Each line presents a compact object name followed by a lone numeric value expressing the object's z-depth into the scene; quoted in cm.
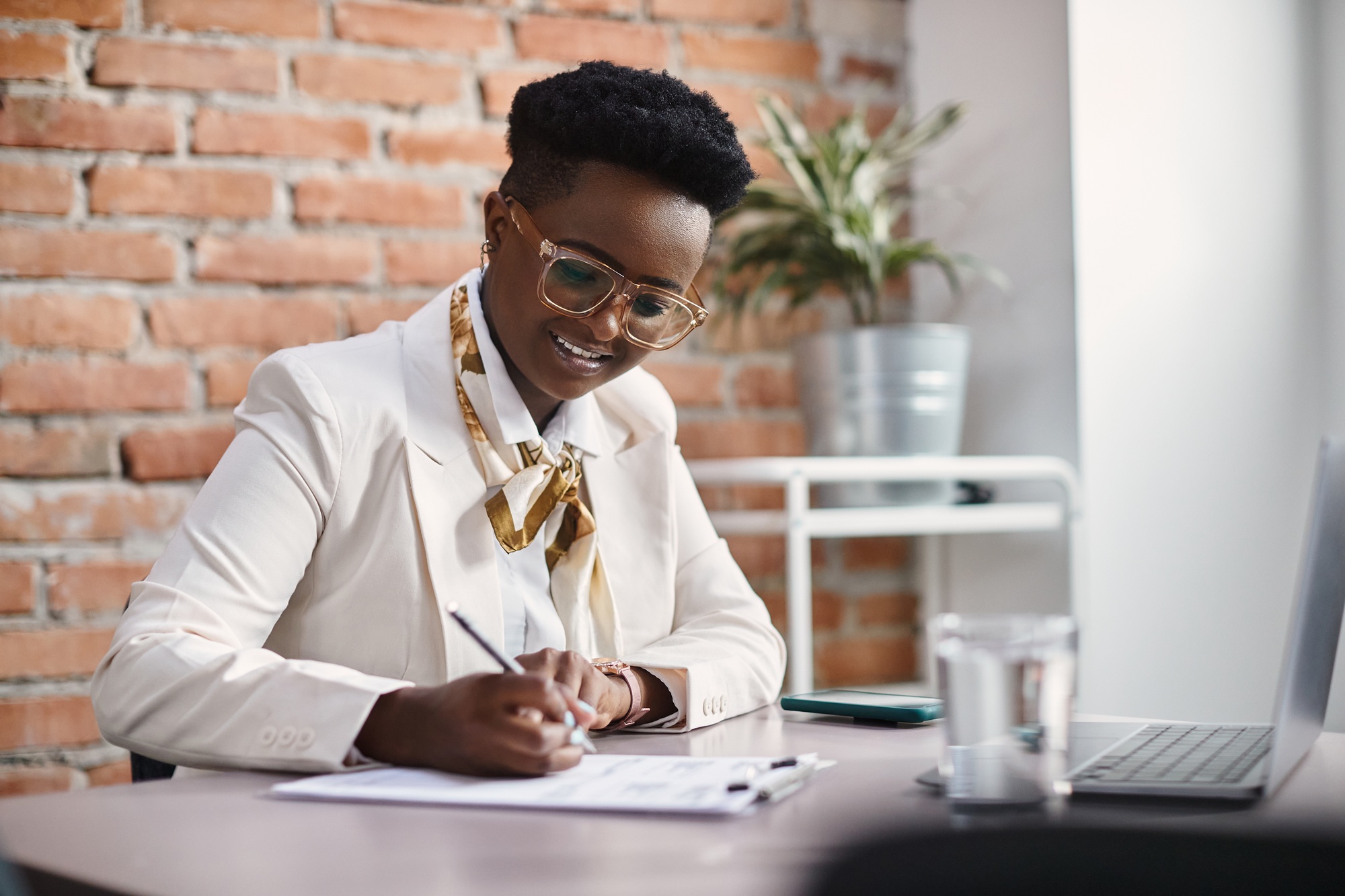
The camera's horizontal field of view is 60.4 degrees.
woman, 102
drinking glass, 70
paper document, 73
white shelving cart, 188
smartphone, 107
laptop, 73
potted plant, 205
